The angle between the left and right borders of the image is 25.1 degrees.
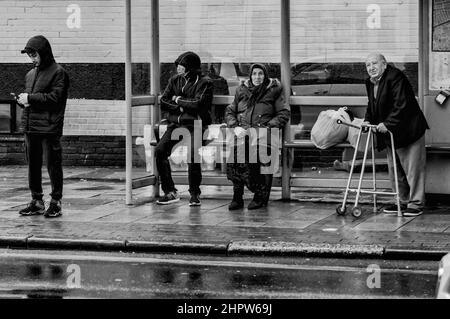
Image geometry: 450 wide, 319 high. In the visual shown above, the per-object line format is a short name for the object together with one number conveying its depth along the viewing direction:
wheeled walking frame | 11.75
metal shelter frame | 12.68
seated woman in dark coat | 12.46
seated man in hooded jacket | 12.80
